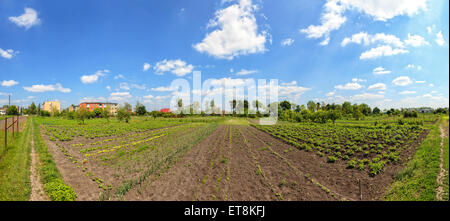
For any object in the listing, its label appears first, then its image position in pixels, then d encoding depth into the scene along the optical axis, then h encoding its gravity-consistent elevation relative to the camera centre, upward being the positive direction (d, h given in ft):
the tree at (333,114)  102.36 -1.38
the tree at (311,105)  221.09 +11.37
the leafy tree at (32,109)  199.41 +5.12
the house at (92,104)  177.59 +10.05
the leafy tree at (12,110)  116.91 +2.19
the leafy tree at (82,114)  81.01 -0.63
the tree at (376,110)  215.35 +3.32
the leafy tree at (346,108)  162.07 +4.64
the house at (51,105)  175.99 +8.92
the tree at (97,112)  113.42 +0.56
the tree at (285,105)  246.02 +11.84
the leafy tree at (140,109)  125.55 +3.08
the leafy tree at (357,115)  127.34 -2.16
